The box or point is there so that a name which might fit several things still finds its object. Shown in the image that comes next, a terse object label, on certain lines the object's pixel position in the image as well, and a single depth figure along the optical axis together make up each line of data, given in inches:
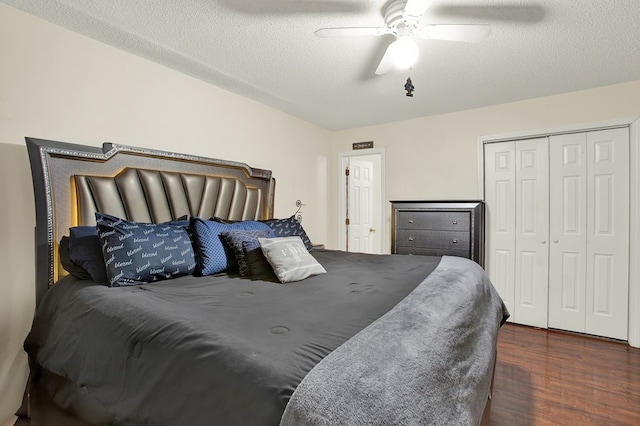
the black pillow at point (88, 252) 68.4
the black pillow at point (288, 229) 106.1
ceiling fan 68.2
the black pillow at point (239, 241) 81.5
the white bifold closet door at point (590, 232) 118.6
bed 32.1
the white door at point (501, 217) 140.0
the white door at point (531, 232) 133.1
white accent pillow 73.8
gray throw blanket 28.1
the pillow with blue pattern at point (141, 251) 67.0
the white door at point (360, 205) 186.2
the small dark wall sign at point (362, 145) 174.1
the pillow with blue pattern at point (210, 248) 80.5
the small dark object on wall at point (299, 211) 158.2
